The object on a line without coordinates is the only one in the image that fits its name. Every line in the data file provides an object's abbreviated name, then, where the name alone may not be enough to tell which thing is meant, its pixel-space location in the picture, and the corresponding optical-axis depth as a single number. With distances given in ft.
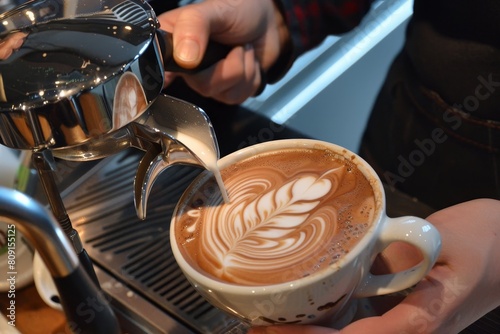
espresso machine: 1.65
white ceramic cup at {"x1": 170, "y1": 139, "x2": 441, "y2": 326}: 1.65
